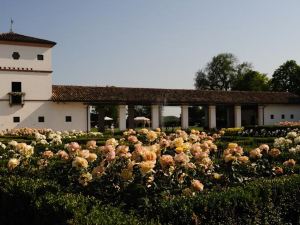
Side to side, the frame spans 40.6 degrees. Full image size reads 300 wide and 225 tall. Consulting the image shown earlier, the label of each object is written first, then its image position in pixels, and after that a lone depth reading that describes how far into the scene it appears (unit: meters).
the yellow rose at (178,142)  5.89
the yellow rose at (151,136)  6.68
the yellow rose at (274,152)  6.42
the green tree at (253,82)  63.53
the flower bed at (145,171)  4.86
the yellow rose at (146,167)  4.67
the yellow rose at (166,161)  4.95
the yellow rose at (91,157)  5.71
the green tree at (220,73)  71.12
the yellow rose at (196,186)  4.68
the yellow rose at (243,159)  5.78
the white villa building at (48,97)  28.89
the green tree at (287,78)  57.69
